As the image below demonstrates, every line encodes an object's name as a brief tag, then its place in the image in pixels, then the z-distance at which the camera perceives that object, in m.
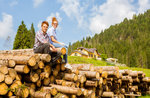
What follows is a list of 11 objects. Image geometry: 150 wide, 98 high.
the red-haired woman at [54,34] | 6.12
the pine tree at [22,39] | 35.31
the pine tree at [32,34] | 54.19
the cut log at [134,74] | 11.38
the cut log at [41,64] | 5.20
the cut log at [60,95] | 5.35
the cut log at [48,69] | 5.59
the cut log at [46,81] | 5.57
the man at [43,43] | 5.48
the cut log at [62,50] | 5.86
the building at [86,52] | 57.33
